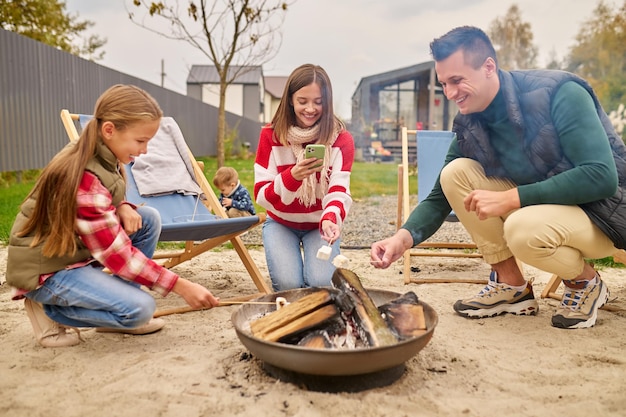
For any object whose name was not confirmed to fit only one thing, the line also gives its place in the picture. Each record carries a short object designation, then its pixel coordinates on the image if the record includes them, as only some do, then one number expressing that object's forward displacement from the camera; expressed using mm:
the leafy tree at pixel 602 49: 17766
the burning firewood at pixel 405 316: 1914
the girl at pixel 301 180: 2807
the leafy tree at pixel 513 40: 31562
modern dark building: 15633
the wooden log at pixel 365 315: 1786
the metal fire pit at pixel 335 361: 1654
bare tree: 9812
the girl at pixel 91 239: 2004
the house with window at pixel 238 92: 31188
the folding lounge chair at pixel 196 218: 2746
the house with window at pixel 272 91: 38875
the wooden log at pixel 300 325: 1807
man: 2244
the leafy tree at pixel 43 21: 11567
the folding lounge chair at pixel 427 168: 3904
